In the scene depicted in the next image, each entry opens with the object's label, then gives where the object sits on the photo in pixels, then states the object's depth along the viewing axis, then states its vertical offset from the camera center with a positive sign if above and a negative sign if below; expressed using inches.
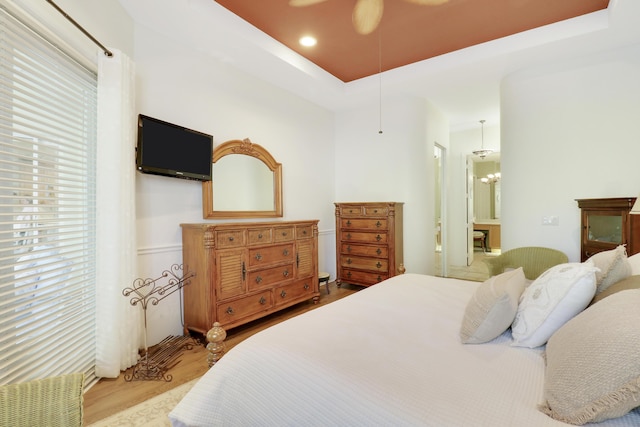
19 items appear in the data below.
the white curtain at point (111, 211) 80.9 +1.9
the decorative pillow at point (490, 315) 48.5 -16.5
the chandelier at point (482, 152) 212.2 +43.2
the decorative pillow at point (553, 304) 46.0 -14.1
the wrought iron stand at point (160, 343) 84.2 -42.1
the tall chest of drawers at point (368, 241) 156.1 -14.1
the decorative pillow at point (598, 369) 28.5 -16.0
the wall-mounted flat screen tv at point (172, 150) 94.3 +22.6
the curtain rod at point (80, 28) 62.0 +43.1
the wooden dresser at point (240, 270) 101.9 -20.3
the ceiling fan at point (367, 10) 90.0 +62.9
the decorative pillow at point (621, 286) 44.0 -11.0
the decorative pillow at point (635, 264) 54.4 -9.8
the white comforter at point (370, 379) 33.7 -21.1
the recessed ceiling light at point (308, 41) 120.5 +70.2
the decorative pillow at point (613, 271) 49.7 -9.8
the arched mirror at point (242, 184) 122.6 +14.3
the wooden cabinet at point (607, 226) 95.7 -4.7
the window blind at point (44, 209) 58.1 +2.3
